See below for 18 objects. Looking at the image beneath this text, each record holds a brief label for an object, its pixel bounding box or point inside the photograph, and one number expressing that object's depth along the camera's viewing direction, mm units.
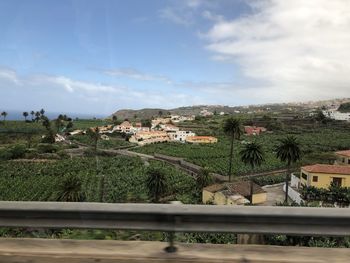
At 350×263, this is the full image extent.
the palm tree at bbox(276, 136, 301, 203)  40031
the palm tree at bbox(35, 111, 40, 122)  142400
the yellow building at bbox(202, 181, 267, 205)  31225
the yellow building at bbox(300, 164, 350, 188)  36562
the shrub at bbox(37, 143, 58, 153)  76000
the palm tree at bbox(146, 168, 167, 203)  39438
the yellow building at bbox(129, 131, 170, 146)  94712
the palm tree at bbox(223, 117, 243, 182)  54719
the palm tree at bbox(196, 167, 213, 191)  43625
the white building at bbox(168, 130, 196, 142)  96431
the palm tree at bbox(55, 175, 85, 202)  33816
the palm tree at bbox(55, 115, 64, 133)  117625
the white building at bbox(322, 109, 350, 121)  125081
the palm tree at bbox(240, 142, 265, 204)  44281
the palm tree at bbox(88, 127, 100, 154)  84112
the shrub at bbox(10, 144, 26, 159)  70625
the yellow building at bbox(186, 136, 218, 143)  86250
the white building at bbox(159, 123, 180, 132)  104125
